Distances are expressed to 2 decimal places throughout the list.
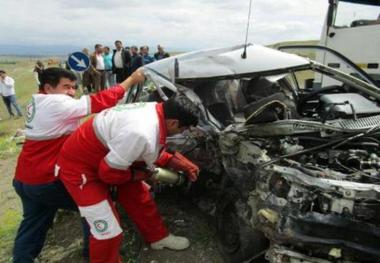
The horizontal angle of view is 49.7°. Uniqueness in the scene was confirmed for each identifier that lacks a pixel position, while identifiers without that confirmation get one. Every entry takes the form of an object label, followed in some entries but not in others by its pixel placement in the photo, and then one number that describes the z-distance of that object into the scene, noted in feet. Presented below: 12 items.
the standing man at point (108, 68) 46.11
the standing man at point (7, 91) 45.54
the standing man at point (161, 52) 46.37
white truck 21.48
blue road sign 29.55
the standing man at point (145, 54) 45.21
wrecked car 8.02
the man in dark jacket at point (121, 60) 43.02
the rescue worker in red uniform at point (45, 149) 10.70
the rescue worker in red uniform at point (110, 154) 9.18
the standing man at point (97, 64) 45.14
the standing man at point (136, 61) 43.34
